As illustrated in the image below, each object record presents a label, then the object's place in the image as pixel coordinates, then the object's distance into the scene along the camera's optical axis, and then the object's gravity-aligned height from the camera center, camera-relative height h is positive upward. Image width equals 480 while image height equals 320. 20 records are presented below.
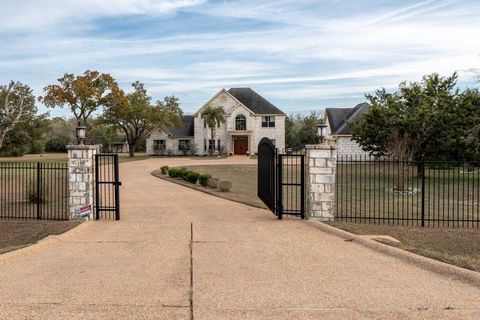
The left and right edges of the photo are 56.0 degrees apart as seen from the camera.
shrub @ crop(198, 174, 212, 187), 18.94 -1.22
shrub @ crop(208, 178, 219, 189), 18.27 -1.33
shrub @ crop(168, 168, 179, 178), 23.20 -1.17
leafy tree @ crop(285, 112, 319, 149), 62.78 +2.51
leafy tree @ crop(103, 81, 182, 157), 51.19 +4.26
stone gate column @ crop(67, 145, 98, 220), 10.77 -0.70
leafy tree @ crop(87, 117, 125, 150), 67.81 +2.23
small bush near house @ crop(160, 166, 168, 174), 26.57 -1.16
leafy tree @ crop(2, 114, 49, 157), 42.84 +1.59
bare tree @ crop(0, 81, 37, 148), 39.86 +4.92
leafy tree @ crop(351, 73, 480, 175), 24.12 +1.61
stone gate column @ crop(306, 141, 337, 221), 10.56 -0.70
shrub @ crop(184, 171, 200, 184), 20.18 -1.20
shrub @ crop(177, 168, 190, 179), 21.77 -1.11
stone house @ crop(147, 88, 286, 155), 53.97 +3.03
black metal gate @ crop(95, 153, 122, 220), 10.52 -1.35
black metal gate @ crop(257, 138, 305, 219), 10.62 -0.74
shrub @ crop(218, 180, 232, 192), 17.09 -1.35
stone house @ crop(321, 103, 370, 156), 44.09 +2.72
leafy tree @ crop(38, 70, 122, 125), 48.78 +6.42
